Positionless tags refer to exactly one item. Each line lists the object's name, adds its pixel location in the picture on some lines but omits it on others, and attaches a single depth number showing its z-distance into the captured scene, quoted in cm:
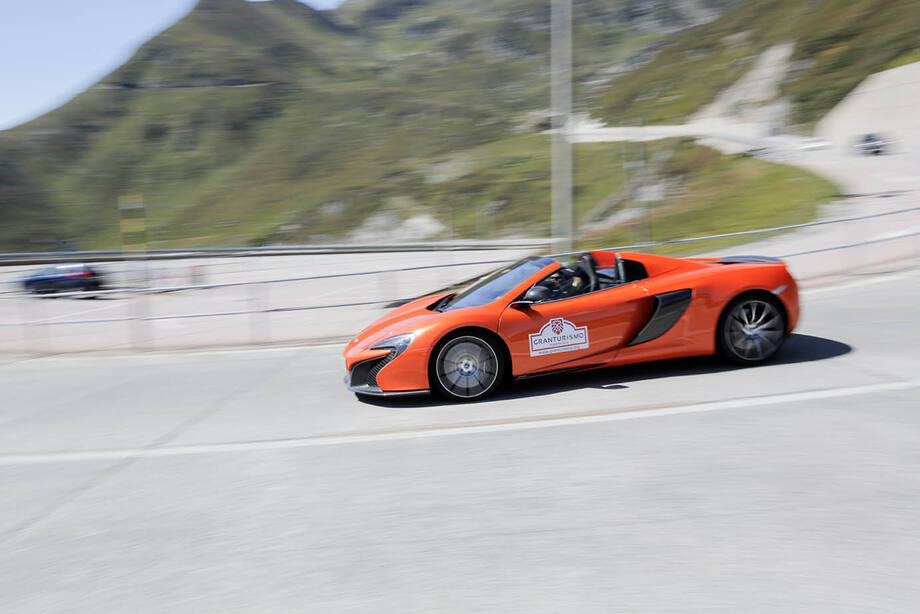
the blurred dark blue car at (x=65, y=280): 3049
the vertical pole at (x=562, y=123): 1177
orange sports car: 691
